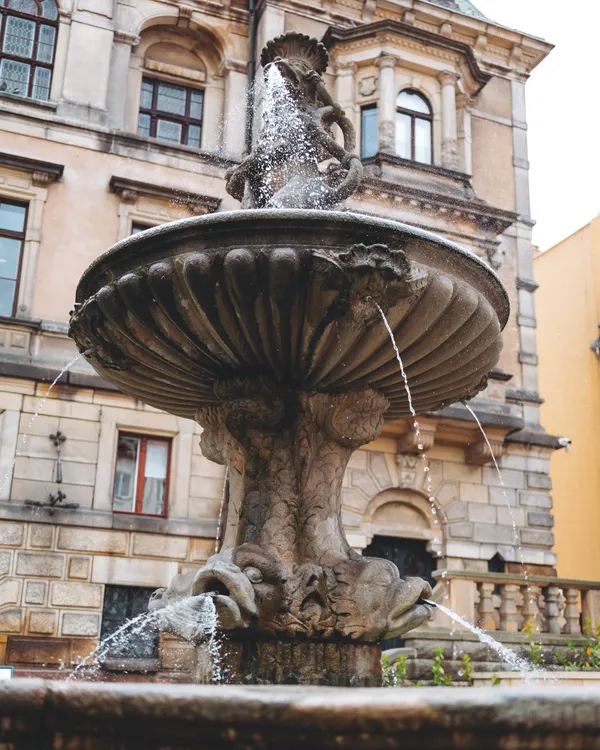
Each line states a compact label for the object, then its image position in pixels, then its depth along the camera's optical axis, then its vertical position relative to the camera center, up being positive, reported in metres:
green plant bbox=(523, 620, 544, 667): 9.20 -0.07
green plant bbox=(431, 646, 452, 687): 8.40 -0.29
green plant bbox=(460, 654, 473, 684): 8.59 -0.27
